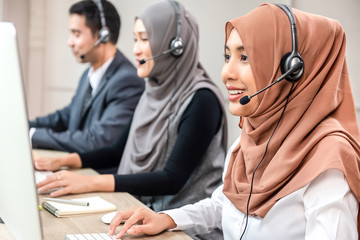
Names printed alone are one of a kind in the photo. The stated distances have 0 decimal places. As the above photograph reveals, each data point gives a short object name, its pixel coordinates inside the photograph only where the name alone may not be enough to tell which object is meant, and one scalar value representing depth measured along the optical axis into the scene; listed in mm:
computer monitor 726
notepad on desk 1292
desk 1135
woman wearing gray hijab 1756
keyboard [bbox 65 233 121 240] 1081
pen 1367
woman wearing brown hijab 1001
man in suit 2379
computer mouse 1234
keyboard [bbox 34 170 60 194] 1710
